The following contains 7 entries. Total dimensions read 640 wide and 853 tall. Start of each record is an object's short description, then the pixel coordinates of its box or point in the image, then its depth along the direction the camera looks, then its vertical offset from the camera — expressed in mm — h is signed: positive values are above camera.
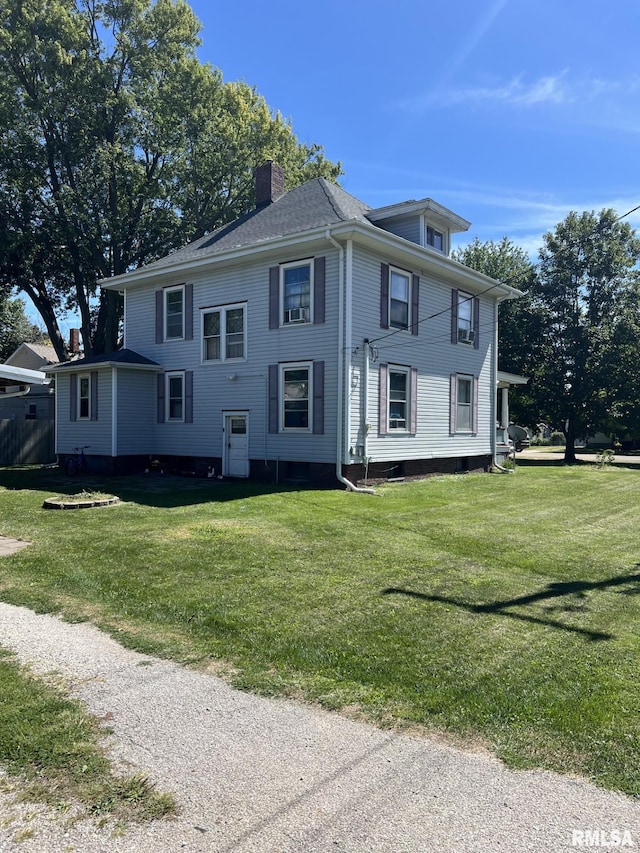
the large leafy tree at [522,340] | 30375 +4146
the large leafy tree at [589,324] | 28969 +4787
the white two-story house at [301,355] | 14227 +1741
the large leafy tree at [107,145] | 22594 +10911
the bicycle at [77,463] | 17078 -1251
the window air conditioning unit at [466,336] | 18359 +2618
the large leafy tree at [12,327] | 41312 +6679
